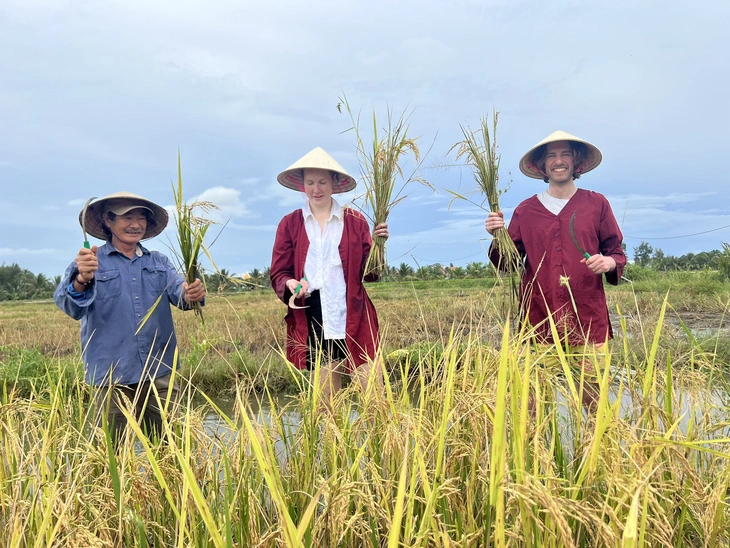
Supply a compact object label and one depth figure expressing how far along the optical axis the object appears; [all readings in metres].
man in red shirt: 2.58
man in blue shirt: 2.47
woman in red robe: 2.70
